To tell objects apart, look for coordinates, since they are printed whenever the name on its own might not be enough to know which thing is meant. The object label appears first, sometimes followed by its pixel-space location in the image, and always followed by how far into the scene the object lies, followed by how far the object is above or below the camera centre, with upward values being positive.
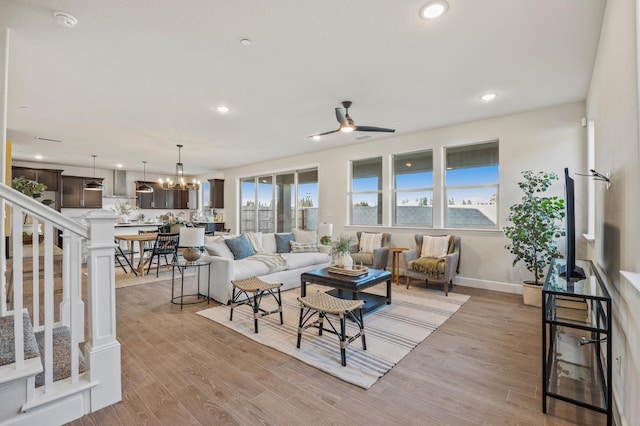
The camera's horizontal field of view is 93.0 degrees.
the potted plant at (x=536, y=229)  4.01 -0.21
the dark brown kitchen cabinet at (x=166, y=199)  10.58 +0.51
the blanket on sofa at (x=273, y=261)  4.62 -0.75
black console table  1.81 -1.14
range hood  10.05 +0.95
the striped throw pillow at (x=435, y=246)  5.09 -0.57
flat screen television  2.25 -0.13
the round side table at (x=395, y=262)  5.30 -0.89
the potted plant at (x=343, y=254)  3.87 -0.53
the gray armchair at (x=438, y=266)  4.55 -0.83
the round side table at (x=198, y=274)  4.07 -0.88
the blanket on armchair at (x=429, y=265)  4.58 -0.81
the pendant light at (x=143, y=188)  7.89 +0.64
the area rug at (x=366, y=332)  2.51 -1.25
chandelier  8.36 +1.27
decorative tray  3.69 -0.72
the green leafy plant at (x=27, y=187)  4.48 +0.38
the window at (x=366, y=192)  6.45 +0.46
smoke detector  2.29 +1.49
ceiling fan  3.76 +1.15
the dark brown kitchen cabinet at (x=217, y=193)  10.30 +0.67
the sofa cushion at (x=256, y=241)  5.21 -0.50
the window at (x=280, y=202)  7.87 +0.32
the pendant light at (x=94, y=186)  8.17 +0.73
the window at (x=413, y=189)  5.74 +0.47
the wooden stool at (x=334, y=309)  2.53 -0.83
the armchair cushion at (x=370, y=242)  5.88 -0.57
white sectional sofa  4.14 -0.73
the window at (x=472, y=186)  5.03 +0.46
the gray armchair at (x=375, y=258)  5.43 -0.82
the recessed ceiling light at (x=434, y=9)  2.19 +1.52
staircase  1.68 -0.83
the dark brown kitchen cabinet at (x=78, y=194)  8.82 +0.54
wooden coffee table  3.50 -0.83
